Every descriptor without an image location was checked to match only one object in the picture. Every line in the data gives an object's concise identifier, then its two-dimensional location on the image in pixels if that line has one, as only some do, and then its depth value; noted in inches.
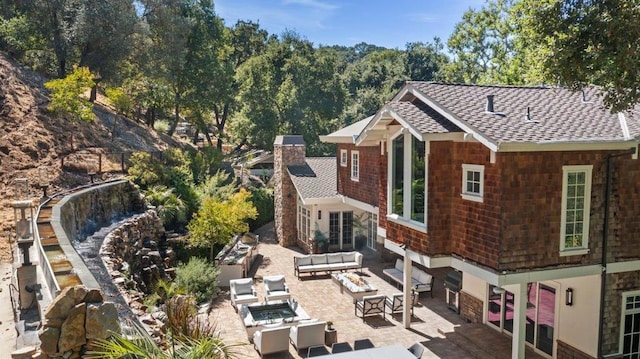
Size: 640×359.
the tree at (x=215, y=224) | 738.2
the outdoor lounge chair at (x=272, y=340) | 429.1
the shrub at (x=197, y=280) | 583.5
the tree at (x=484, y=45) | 1246.3
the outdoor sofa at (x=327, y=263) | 696.4
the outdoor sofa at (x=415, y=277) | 600.1
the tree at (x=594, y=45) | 346.0
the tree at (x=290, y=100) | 1328.7
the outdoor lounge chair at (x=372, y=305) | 520.4
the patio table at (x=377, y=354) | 318.8
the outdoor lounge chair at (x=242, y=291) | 565.0
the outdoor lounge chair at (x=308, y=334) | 443.2
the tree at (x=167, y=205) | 844.0
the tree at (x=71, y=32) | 1042.7
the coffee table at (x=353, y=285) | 575.5
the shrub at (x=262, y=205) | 1073.8
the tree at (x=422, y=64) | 1903.3
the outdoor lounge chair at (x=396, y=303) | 537.6
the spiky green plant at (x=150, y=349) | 188.1
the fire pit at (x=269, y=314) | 472.7
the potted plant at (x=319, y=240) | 826.8
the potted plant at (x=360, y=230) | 858.1
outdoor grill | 546.6
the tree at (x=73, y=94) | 836.6
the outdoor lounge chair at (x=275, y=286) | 582.6
